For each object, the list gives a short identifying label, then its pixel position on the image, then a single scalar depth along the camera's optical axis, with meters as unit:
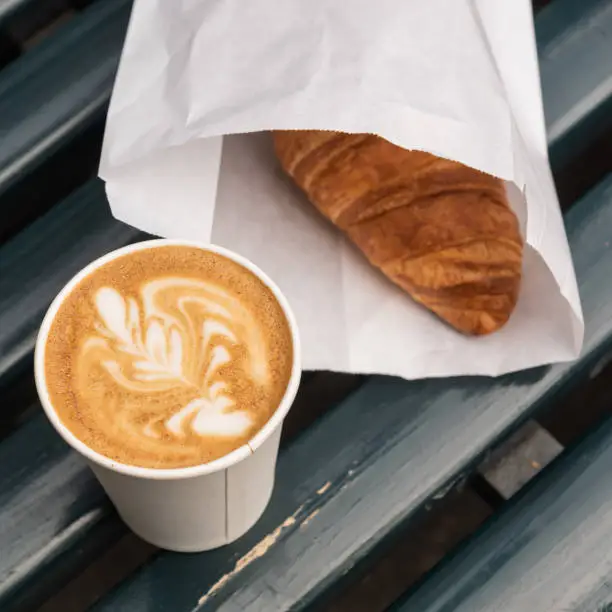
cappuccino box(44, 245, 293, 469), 0.57
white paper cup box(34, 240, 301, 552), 0.57
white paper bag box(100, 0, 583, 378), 0.62
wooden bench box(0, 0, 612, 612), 0.63
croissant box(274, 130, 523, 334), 0.67
